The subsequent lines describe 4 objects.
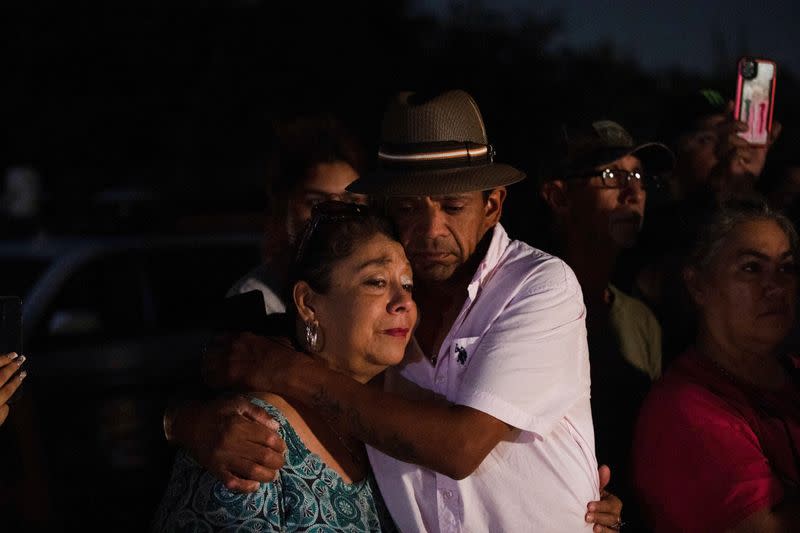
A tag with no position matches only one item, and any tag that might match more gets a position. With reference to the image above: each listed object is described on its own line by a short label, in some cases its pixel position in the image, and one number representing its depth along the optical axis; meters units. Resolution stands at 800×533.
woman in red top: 2.98
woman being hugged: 2.77
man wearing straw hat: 2.77
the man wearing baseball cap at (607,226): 3.77
